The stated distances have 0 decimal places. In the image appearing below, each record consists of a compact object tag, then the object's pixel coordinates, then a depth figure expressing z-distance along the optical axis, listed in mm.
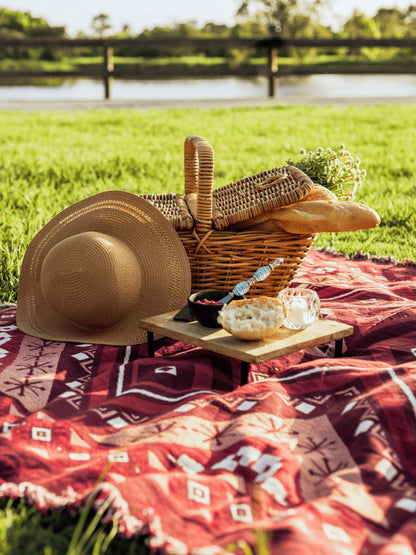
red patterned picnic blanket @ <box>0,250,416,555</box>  1604
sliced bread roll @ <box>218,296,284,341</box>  2326
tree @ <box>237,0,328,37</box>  66500
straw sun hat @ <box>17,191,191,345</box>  2762
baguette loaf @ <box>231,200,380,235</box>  2975
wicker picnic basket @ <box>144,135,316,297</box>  2984
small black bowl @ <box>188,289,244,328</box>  2484
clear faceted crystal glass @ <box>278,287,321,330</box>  2529
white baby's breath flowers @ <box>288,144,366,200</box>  3602
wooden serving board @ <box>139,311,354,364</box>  2279
